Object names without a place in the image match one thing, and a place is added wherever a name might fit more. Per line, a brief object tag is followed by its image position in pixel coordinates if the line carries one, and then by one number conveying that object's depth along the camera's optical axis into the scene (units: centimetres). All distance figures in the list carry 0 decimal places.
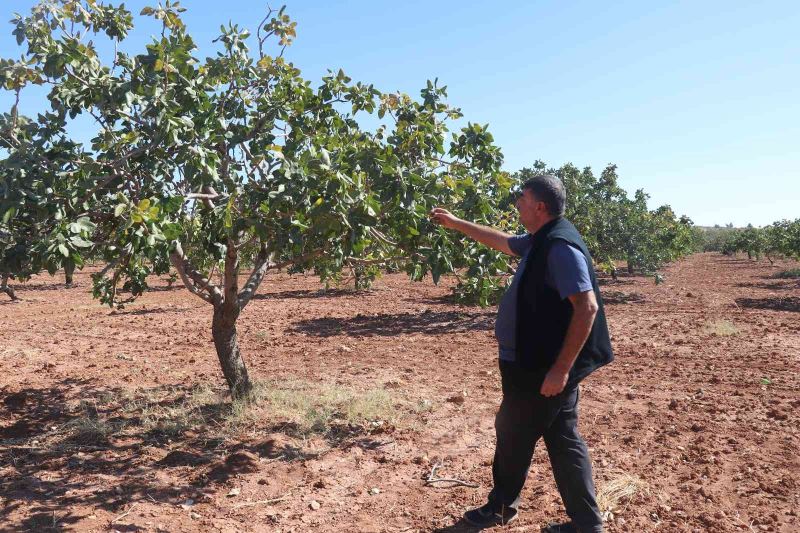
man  292
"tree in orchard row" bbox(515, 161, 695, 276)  1948
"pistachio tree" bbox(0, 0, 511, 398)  352
